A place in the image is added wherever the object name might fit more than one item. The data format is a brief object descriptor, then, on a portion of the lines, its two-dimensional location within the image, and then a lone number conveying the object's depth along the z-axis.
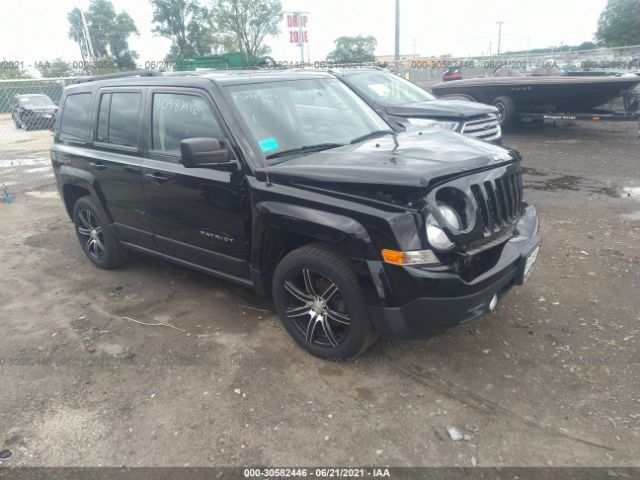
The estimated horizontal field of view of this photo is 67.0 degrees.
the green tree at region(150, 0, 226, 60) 37.22
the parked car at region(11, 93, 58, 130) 17.38
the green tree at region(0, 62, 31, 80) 20.34
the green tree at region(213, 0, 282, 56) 39.31
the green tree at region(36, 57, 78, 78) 24.25
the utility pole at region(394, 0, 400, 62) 18.88
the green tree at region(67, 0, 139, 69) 38.19
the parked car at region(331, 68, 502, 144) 7.26
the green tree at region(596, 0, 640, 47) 45.44
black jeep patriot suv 2.75
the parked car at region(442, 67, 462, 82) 21.09
